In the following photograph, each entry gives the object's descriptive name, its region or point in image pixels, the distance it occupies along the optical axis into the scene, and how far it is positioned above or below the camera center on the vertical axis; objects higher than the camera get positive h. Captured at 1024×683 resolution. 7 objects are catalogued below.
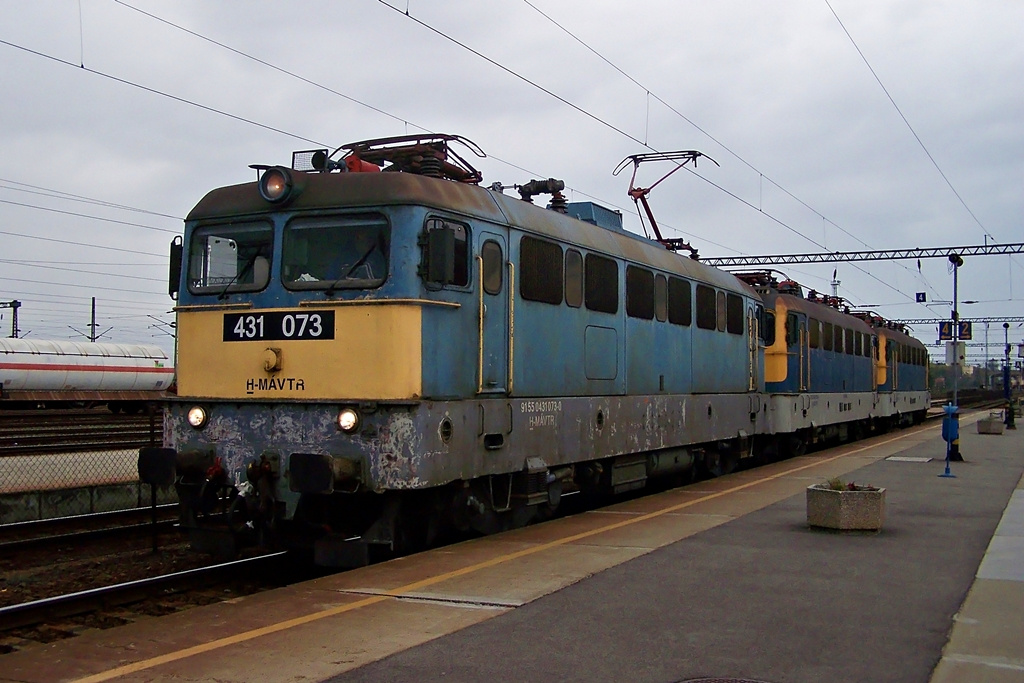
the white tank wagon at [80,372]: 39.38 +1.15
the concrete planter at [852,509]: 10.12 -1.09
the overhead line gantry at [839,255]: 44.72 +6.76
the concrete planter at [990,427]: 28.34 -0.72
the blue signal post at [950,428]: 17.00 -0.45
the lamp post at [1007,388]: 32.41 +0.68
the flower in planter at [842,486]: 10.39 -0.88
